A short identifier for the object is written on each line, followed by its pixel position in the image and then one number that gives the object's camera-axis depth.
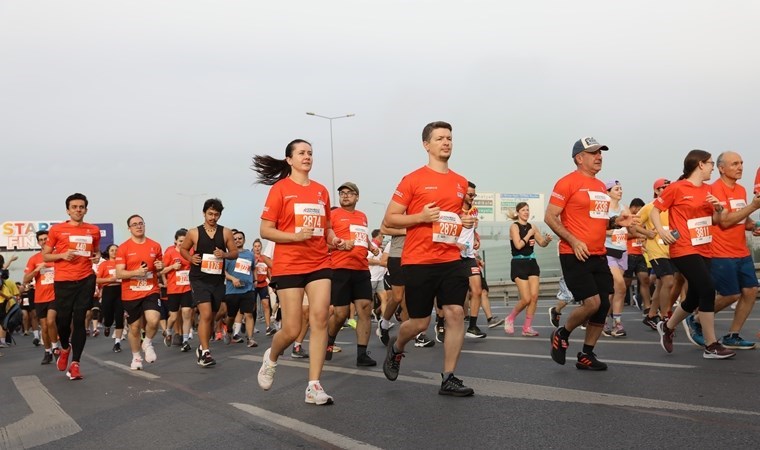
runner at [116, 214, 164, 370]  10.83
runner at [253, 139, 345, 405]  6.59
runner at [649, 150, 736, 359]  8.12
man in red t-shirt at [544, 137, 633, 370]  7.57
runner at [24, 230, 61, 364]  13.58
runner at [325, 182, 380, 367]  9.59
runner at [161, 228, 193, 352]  14.05
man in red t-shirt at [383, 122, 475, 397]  6.48
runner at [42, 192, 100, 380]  9.99
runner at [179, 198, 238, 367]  10.48
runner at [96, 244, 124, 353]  14.70
